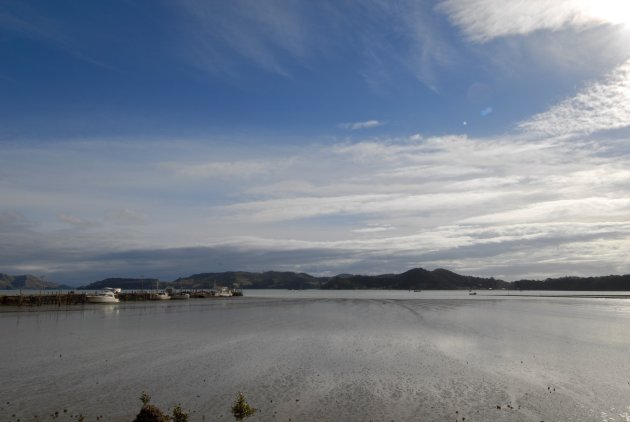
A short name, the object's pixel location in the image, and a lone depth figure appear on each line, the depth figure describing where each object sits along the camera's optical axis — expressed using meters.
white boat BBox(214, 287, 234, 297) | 172.40
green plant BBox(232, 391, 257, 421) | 14.71
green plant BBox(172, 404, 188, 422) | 14.66
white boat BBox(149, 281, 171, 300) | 131.62
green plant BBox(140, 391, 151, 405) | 16.23
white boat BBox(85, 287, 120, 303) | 101.19
